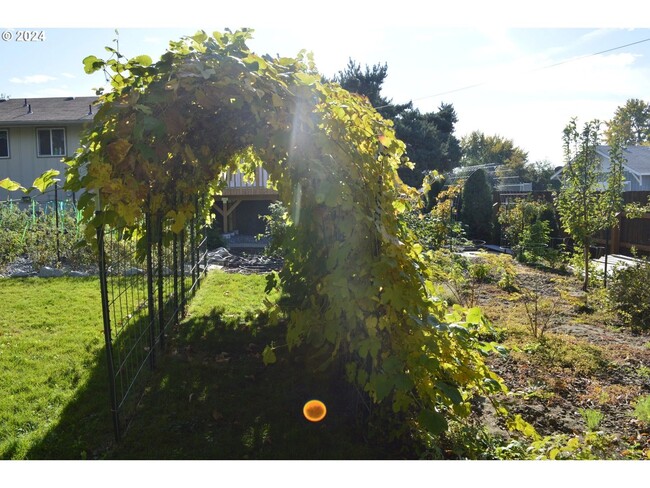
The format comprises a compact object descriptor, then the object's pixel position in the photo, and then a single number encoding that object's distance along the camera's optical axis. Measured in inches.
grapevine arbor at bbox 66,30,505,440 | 98.1
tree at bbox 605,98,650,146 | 1982.0
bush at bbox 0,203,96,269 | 383.6
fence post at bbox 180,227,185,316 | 223.3
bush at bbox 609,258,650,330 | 240.5
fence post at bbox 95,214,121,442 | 105.2
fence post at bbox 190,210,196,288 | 261.2
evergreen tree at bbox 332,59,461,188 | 1002.7
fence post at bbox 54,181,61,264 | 388.8
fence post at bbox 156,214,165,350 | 157.6
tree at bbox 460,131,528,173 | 1783.7
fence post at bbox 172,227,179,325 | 203.2
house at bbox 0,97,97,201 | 711.7
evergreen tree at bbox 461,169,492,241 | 735.1
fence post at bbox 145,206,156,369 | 149.3
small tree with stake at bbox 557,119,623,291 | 348.8
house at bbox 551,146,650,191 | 1015.0
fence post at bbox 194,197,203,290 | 307.3
